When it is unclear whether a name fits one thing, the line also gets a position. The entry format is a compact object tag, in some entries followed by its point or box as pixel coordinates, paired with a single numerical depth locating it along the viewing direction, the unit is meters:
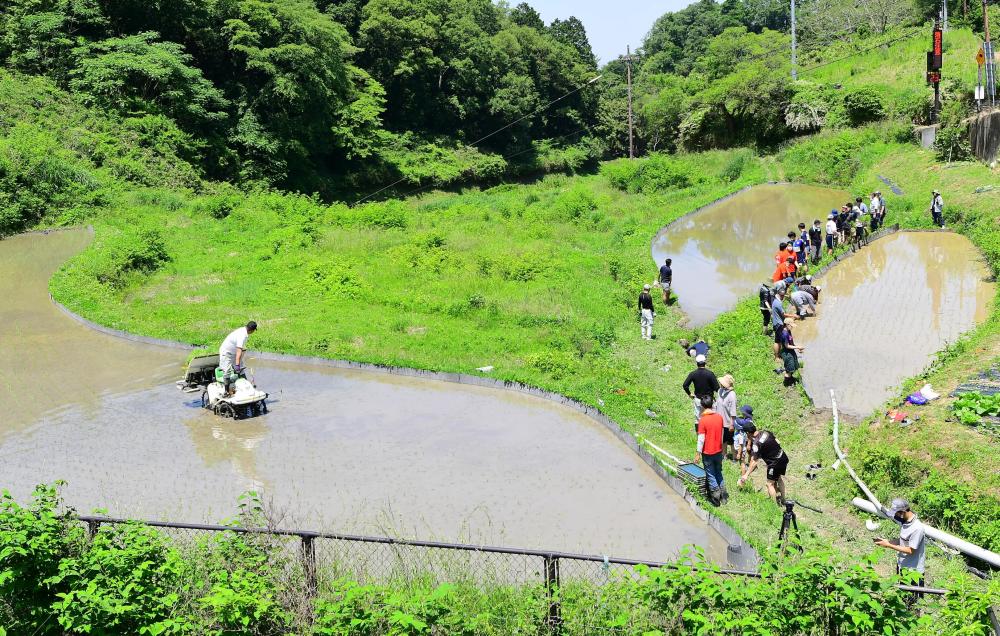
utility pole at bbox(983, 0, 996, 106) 31.67
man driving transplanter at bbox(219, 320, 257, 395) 13.71
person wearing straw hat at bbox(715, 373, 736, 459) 12.10
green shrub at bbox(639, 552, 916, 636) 6.44
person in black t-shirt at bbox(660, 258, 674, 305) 21.10
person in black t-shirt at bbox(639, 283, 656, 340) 18.52
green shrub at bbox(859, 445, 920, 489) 10.77
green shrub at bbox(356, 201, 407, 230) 32.25
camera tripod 9.40
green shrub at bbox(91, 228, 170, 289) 22.91
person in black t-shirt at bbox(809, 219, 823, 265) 23.36
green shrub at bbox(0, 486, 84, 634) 7.27
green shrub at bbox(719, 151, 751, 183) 44.62
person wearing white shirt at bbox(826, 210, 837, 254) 24.06
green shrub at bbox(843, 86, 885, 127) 42.12
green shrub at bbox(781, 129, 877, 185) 38.66
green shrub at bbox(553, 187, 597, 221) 35.81
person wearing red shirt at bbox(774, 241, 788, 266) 19.84
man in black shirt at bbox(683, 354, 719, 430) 12.61
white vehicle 14.02
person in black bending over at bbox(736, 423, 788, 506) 10.59
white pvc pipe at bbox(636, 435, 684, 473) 11.82
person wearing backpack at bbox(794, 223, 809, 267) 22.20
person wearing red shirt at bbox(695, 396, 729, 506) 10.71
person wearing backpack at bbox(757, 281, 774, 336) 17.12
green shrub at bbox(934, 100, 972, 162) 31.55
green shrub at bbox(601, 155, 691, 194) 44.25
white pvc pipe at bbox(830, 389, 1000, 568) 8.98
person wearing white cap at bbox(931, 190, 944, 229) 24.88
